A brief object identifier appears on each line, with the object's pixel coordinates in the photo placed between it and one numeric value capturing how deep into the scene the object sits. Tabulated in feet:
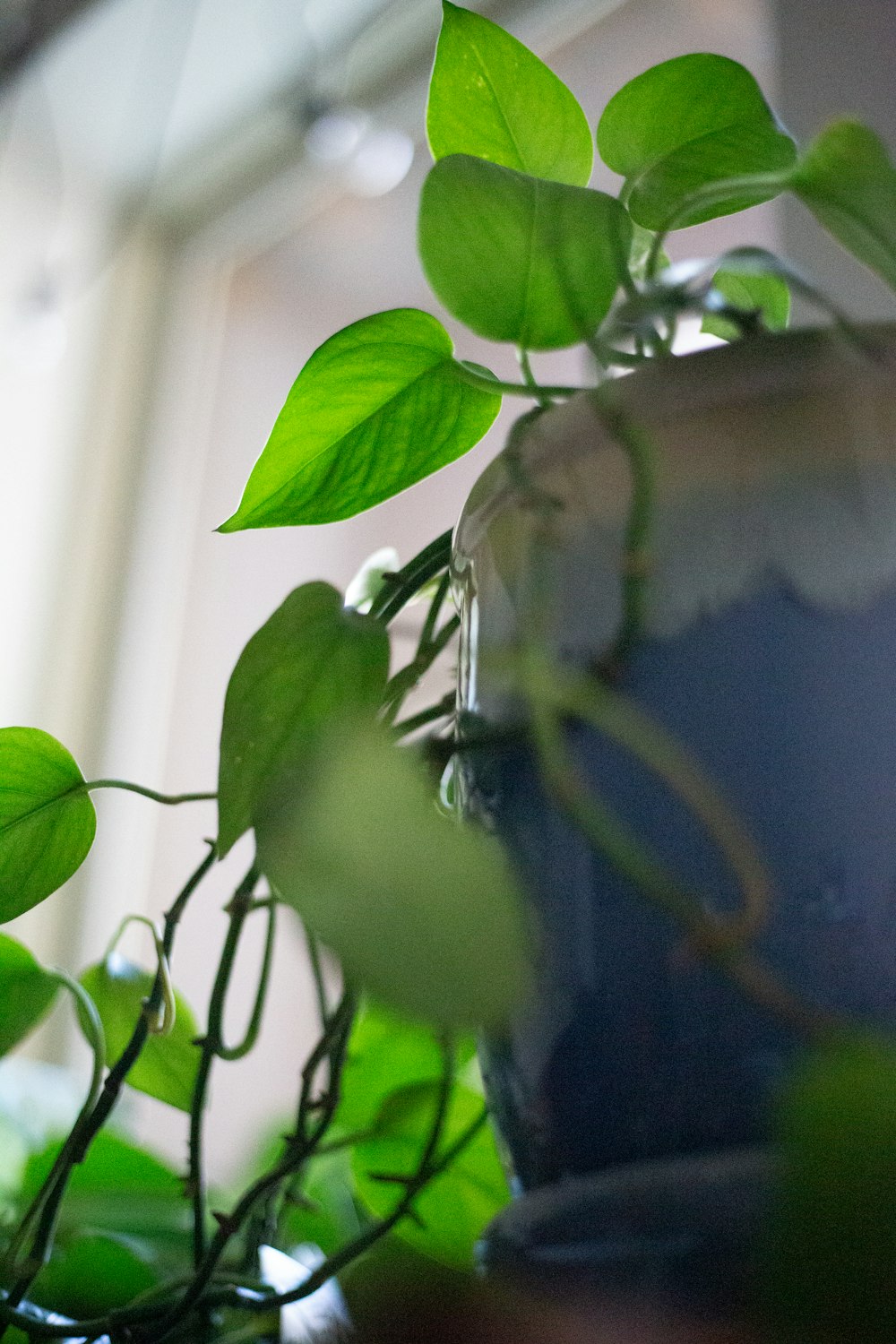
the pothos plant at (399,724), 0.75
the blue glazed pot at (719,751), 0.68
